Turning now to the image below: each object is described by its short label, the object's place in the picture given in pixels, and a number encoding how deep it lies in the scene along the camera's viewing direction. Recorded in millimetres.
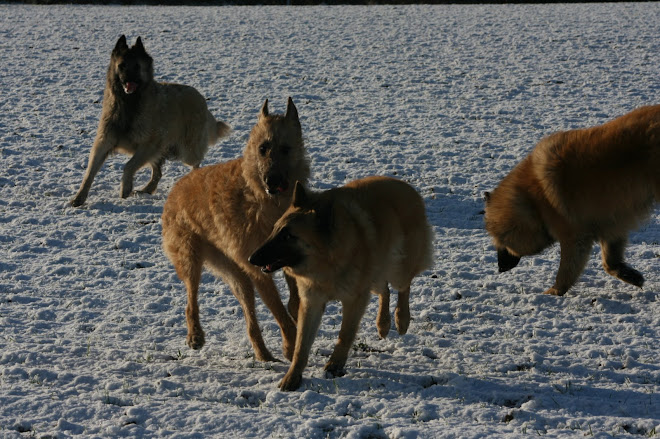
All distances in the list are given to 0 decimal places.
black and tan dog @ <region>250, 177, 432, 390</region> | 9859
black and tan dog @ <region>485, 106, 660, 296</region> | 13234
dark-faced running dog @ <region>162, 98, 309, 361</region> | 11453
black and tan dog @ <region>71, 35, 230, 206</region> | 21109
